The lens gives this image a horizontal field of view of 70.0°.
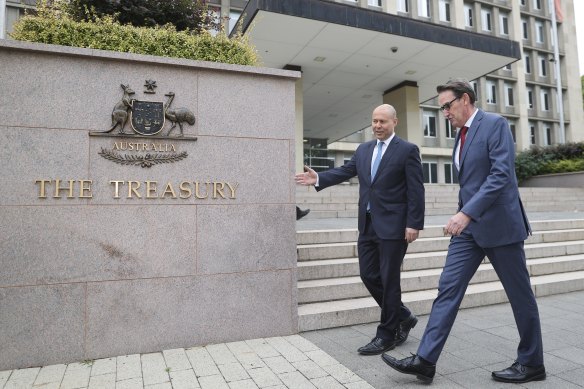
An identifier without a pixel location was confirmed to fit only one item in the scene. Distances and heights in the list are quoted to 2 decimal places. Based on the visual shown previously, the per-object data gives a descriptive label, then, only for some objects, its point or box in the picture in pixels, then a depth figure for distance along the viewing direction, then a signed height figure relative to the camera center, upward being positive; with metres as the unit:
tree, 4.92 +2.60
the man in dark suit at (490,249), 3.13 -0.28
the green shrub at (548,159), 22.18 +2.90
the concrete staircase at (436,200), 11.88 +0.50
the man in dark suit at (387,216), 3.79 +0.00
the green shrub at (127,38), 4.11 +1.94
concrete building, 12.64 +5.76
